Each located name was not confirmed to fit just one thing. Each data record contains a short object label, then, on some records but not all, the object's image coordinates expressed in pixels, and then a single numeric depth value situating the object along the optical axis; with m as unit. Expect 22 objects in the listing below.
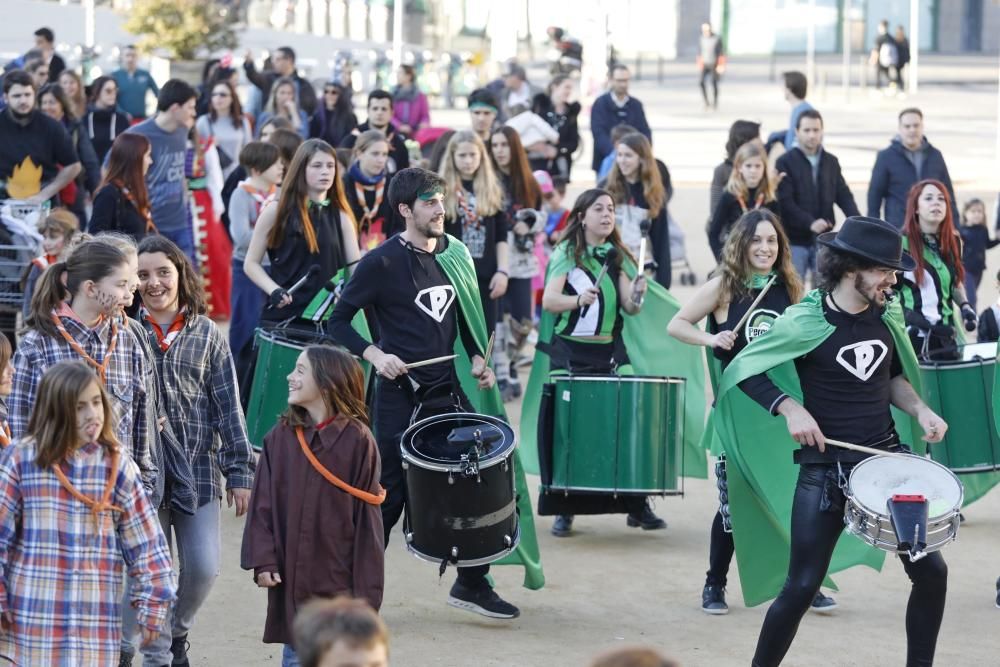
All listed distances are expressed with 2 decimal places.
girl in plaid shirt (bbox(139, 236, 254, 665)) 8.49
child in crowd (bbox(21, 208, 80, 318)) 14.31
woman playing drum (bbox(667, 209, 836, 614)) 10.23
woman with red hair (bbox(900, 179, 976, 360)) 12.21
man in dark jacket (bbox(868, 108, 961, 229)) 17.35
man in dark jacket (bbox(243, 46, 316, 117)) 26.32
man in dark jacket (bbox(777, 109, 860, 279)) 16.49
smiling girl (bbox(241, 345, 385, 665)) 8.02
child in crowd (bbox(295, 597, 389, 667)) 4.82
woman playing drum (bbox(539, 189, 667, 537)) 11.87
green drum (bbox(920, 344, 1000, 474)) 11.32
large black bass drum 9.11
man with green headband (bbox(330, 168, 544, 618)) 9.97
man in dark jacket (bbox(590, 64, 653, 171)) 23.18
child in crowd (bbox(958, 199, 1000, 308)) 17.32
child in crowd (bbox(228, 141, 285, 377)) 13.81
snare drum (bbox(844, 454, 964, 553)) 7.83
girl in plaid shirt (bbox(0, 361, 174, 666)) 6.96
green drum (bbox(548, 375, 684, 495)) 11.08
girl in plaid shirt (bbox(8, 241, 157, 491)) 7.75
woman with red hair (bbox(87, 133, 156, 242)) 13.45
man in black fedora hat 8.28
